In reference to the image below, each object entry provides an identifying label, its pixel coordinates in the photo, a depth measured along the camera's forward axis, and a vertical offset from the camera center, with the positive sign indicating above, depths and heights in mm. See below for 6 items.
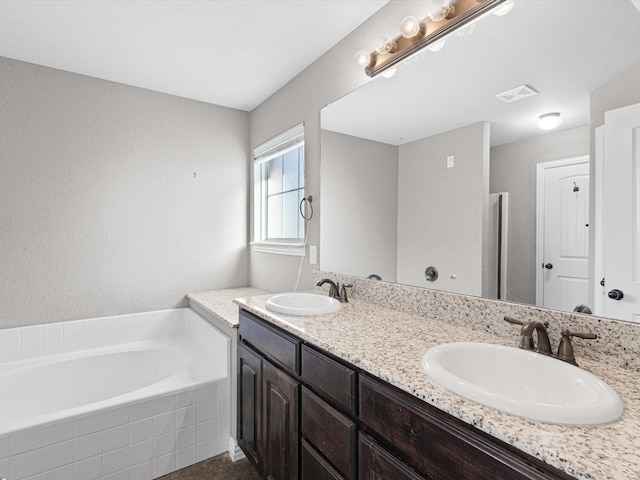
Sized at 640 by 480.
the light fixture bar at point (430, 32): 1297 +894
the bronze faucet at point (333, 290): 1875 -309
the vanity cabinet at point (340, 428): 709 -569
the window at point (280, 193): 2564 +377
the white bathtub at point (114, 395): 1631 -982
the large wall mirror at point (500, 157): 1030 +321
